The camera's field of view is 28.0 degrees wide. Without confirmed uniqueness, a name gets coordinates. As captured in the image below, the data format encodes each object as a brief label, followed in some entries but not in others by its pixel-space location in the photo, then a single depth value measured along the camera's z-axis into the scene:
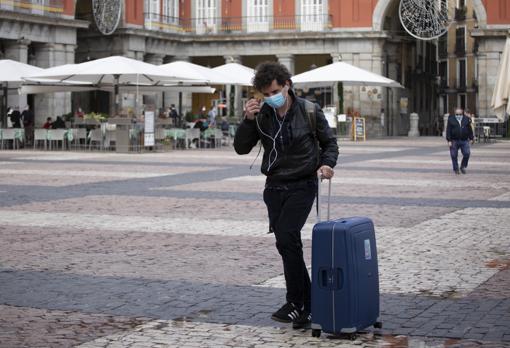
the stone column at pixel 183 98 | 52.00
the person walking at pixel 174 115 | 43.02
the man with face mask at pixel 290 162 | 6.45
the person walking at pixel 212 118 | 39.15
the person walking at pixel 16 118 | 36.47
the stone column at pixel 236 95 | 52.03
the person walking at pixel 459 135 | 21.11
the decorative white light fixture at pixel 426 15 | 46.69
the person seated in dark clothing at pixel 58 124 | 34.28
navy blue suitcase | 6.06
